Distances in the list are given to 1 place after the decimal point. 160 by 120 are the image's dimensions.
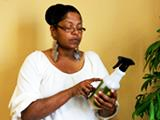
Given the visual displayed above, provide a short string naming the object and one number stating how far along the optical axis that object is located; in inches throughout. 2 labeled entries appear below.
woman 51.8
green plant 56.6
